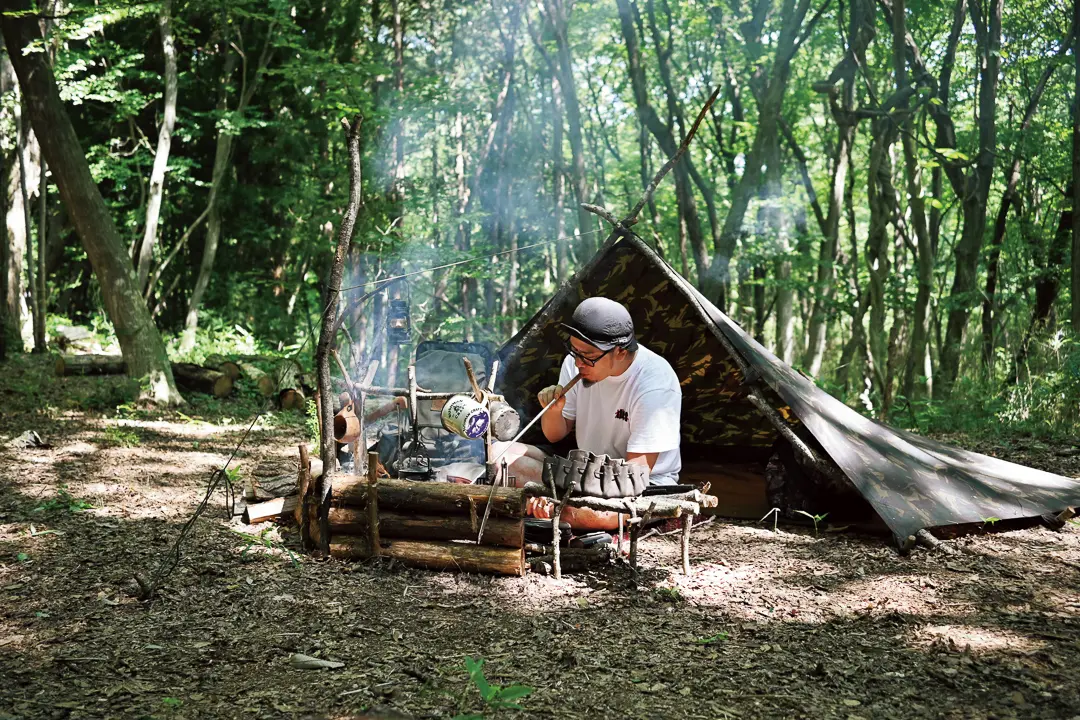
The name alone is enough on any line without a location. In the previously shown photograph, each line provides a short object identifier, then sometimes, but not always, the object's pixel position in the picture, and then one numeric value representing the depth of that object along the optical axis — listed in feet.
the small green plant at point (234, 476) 18.75
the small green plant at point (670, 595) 11.62
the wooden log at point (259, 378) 34.01
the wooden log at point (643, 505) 11.94
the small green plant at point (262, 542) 13.71
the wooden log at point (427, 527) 12.21
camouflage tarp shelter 14.20
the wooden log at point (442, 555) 12.22
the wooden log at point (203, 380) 32.94
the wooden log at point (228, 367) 34.01
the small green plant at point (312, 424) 23.42
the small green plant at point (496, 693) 7.25
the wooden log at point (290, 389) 32.35
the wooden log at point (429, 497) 12.05
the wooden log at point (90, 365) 33.09
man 13.23
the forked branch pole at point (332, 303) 12.13
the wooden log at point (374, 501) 12.32
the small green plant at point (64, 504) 15.65
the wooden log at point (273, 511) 15.05
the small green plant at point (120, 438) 22.40
